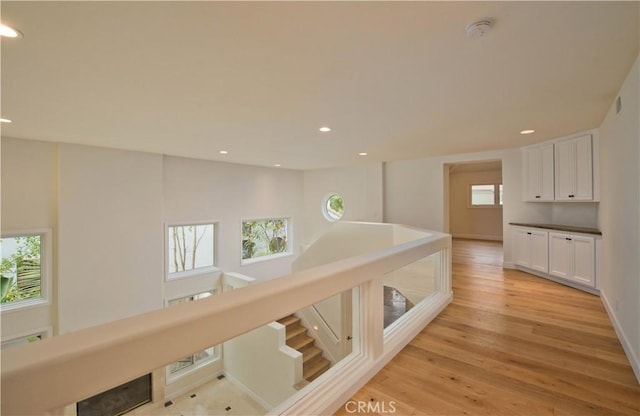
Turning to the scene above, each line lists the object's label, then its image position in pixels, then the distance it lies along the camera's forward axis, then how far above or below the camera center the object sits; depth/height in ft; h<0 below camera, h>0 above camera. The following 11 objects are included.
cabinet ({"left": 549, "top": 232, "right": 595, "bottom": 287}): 12.16 -2.43
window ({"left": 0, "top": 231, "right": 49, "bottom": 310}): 13.50 -3.02
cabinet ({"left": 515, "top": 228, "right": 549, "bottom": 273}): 14.56 -2.37
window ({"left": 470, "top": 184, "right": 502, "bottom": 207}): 28.40 +1.15
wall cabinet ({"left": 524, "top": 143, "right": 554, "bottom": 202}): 14.94 +1.86
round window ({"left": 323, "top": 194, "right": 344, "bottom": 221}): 26.71 -0.01
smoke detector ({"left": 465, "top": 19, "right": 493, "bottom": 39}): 4.86 +3.21
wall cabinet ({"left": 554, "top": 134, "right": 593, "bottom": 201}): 13.03 +1.81
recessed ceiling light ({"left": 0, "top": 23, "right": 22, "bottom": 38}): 4.92 +3.23
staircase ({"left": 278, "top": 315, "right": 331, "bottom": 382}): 17.97 -9.71
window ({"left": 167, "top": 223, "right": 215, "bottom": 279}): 19.83 -3.00
